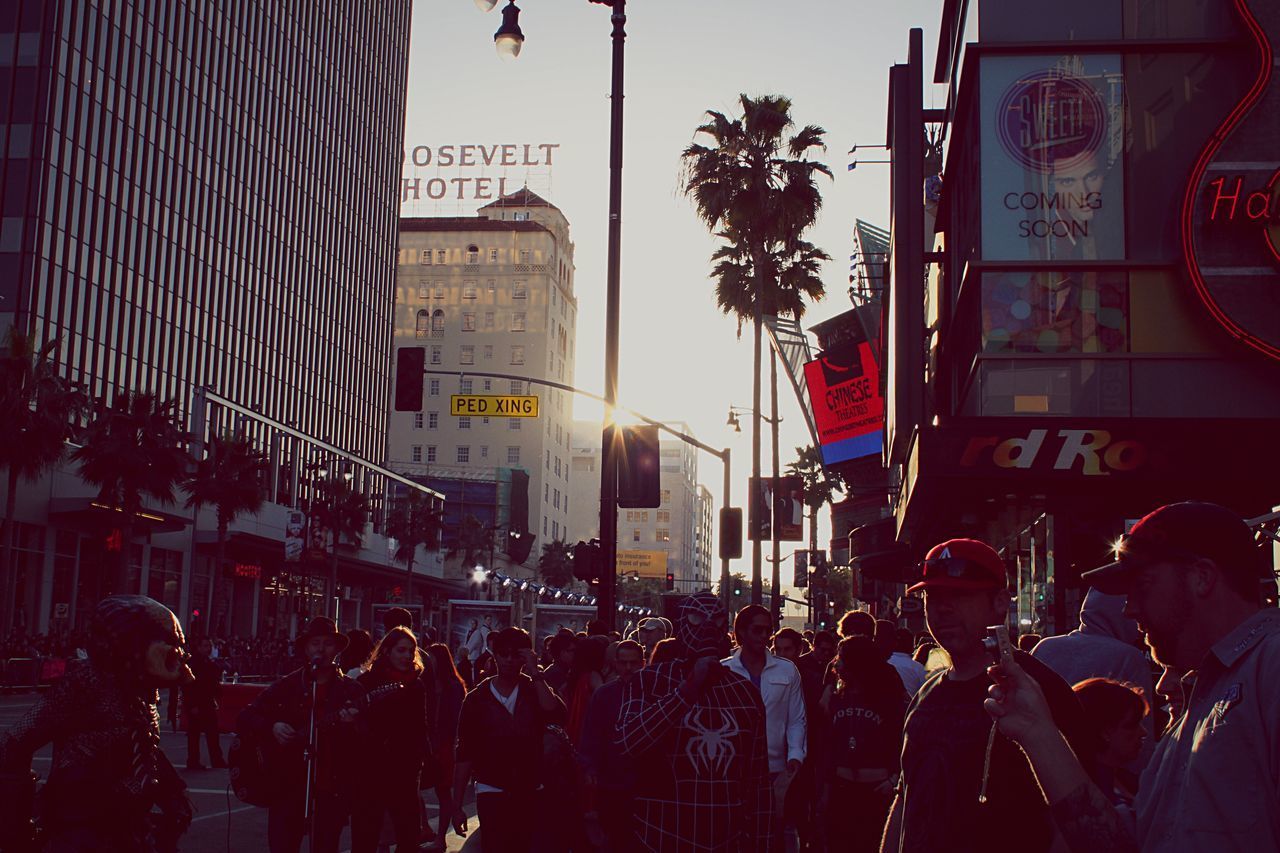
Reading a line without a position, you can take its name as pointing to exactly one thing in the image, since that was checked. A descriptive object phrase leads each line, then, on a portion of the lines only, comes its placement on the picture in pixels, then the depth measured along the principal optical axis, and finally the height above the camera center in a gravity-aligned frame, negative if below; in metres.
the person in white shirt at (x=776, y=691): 9.02 -0.49
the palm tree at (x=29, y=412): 40.81 +5.54
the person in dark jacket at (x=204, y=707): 8.48 -0.82
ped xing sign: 22.31 +3.29
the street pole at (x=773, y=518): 37.81 +2.69
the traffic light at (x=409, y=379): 19.95 +3.29
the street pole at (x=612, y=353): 17.58 +3.36
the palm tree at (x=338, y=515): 71.69 +4.72
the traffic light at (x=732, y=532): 26.69 +1.59
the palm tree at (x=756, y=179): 35.34 +11.04
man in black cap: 2.74 -0.17
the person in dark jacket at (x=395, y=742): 9.61 -0.94
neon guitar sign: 16.86 +4.71
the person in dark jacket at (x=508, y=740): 8.93 -0.84
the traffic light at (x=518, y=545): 131.18 +6.16
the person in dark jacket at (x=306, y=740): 9.38 -0.92
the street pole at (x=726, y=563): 28.83 +1.15
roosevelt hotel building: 148.00 +30.88
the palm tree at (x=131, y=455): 44.28 +4.64
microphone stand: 9.48 -1.13
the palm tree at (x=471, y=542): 117.50 +5.62
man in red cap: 4.25 -0.38
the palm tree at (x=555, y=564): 143.12 +4.81
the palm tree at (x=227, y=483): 55.12 +4.78
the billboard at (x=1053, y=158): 17.59 +5.87
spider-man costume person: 5.96 -0.59
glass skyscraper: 57.28 +20.88
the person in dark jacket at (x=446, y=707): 12.45 -0.87
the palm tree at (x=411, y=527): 91.19 +5.29
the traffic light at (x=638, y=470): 18.22 +1.87
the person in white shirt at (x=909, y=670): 10.80 -0.39
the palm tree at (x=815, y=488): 68.44 +6.40
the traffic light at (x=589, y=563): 17.83 +0.63
